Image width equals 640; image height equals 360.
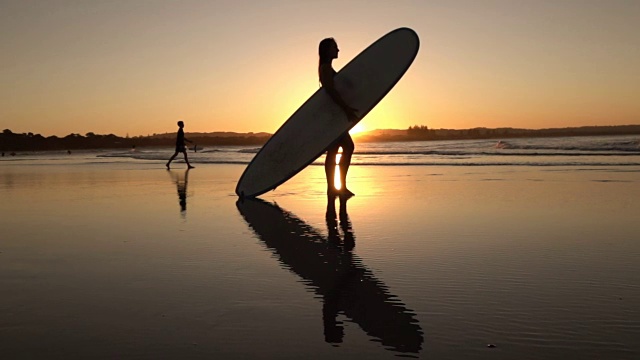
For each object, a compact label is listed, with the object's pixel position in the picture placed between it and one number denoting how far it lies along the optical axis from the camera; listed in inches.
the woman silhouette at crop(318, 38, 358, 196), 299.6
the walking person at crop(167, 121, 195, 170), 689.2
